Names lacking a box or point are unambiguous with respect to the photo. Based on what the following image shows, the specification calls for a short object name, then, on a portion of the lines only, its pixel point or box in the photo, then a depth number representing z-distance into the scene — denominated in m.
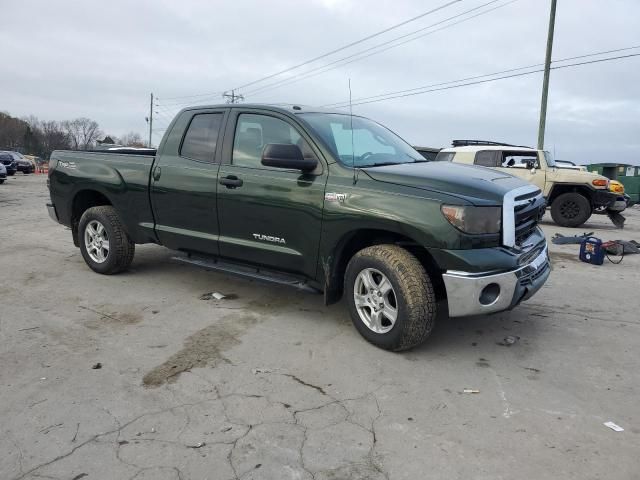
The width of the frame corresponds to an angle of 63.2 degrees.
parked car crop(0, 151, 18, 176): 28.94
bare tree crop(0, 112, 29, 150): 92.56
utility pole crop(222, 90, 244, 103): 49.19
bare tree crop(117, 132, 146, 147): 104.43
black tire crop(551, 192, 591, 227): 11.88
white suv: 11.80
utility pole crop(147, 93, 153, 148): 80.14
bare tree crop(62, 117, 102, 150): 107.75
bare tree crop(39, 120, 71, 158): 94.12
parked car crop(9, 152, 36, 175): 32.40
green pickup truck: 3.62
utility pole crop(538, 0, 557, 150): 21.36
